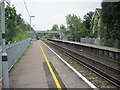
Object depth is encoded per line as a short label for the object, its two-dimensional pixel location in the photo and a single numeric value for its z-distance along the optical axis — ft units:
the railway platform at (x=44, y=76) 23.69
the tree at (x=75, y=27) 225.62
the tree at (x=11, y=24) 108.90
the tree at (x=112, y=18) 97.77
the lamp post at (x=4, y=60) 20.67
